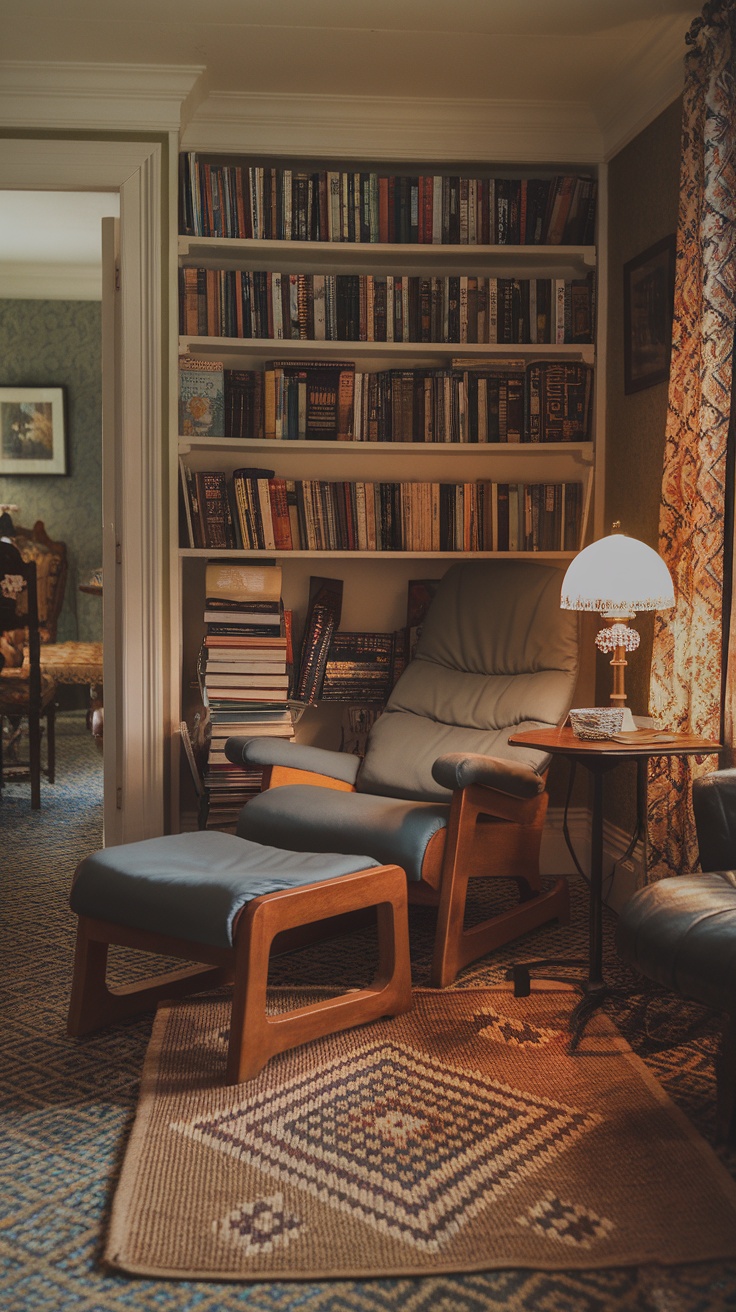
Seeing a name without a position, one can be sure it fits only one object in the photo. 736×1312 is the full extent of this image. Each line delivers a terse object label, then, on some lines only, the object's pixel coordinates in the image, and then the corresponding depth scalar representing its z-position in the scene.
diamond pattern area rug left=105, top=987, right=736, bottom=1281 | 1.55
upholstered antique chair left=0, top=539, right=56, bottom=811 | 4.61
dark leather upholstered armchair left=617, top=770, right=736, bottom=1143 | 1.68
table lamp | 2.54
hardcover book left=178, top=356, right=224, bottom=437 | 3.53
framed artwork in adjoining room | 6.75
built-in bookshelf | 3.53
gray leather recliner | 2.59
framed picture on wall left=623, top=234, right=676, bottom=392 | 3.11
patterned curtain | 2.52
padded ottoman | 2.04
